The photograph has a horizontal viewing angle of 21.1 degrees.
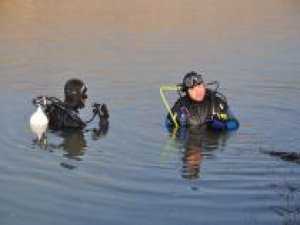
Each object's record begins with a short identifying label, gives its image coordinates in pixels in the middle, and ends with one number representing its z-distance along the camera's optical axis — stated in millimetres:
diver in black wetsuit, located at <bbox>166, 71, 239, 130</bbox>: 11648
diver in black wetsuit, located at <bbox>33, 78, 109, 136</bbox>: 11445
